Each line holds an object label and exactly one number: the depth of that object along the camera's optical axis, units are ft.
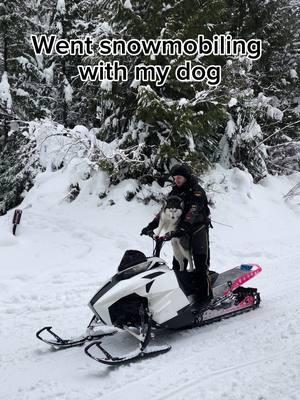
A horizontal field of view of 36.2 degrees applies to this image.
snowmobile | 14.26
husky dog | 16.63
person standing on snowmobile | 16.79
